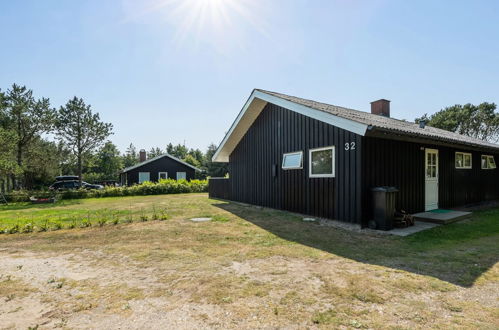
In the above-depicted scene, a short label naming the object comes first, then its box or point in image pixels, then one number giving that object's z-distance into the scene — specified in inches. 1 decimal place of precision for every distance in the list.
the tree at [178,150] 2235.5
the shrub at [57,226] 264.0
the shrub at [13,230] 252.8
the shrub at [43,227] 258.4
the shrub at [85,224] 272.7
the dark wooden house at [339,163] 256.8
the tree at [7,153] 629.3
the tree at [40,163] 880.1
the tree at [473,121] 1234.0
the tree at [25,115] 814.5
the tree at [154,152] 2876.7
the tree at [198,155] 1958.7
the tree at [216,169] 1512.1
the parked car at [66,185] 923.4
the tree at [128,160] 2299.5
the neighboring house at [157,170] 1036.5
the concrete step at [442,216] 264.8
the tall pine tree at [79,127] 887.7
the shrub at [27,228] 254.9
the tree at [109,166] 1717.5
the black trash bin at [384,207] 237.0
